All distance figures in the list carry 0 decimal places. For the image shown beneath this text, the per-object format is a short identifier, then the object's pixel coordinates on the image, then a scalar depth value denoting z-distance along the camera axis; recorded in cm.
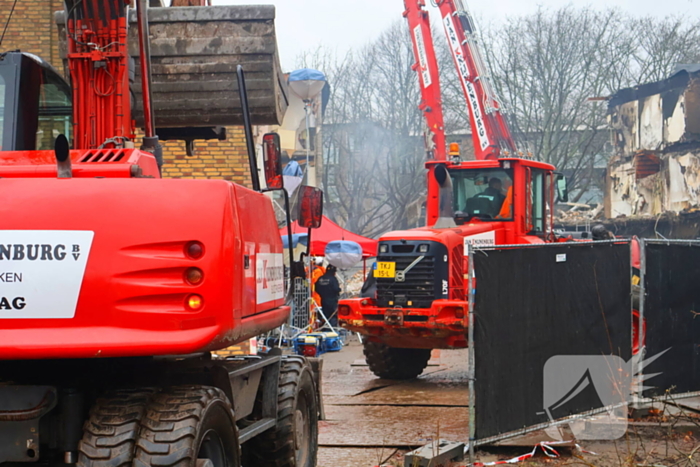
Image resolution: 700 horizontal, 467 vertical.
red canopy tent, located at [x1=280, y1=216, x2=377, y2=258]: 2206
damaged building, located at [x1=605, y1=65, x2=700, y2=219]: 3819
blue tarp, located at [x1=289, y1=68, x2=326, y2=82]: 2352
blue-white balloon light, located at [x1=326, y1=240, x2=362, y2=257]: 2022
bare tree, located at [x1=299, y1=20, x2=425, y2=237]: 4541
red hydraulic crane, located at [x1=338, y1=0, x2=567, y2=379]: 1202
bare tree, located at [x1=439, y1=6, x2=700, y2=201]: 4003
